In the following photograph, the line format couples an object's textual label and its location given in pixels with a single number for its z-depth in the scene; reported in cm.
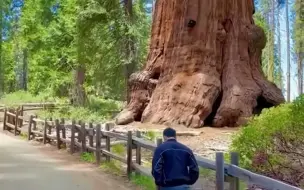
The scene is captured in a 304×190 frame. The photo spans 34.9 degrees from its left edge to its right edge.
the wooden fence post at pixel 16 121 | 2352
